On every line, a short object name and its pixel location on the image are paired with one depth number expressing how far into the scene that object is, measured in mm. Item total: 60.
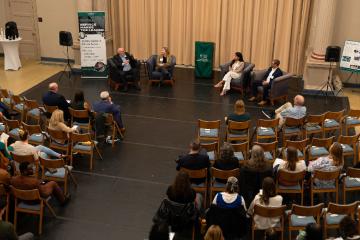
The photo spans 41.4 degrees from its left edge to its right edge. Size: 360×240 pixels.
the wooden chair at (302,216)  6273
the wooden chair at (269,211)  6254
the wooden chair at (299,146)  8230
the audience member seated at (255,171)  7059
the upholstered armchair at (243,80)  12570
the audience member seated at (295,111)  9297
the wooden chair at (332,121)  9578
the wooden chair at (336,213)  6293
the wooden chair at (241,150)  8286
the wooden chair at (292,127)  9328
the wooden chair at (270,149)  8166
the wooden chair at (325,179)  7082
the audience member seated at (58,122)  8594
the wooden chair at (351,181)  7243
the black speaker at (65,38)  13828
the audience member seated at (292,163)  7016
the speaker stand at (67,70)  14315
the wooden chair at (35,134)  8750
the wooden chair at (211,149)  8289
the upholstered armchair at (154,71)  13227
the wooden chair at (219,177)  7141
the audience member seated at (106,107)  9648
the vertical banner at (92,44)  13594
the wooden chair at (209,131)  9172
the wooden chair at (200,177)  7312
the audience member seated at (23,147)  7695
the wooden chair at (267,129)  9188
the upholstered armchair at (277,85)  11719
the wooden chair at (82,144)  8414
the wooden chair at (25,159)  7641
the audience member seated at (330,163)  7062
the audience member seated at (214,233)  5020
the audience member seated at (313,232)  5121
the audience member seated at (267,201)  6230
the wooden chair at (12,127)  9125
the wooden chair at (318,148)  8273
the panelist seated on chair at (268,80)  11851
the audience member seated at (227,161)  7219
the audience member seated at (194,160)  7320
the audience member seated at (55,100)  9852
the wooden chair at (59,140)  8602
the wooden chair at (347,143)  8398
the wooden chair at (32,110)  10133
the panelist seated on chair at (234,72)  12695
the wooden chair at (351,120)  9656
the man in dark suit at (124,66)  12898
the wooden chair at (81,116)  9461
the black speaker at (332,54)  12102
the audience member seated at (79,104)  9586
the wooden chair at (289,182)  7105
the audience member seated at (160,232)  4738
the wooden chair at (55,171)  7422
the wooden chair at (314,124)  9388
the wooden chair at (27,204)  6637
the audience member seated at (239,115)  9133
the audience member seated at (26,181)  6723
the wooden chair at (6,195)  6762
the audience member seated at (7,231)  5496
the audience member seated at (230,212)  6219
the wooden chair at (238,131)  9078
